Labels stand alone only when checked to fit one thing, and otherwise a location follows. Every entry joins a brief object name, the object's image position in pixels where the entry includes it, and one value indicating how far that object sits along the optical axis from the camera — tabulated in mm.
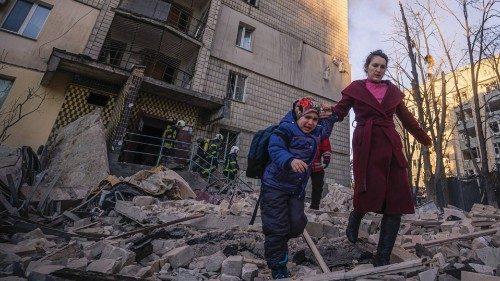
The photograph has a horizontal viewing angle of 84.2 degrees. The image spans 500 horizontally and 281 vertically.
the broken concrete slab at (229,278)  2342
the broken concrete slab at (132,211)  4371
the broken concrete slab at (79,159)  5739
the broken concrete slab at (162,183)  5977
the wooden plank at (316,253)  2369
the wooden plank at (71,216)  4586
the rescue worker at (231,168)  9141
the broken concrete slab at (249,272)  2409
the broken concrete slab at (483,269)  2098
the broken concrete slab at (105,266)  2289
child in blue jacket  2287
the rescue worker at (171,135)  9570
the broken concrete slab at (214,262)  2648
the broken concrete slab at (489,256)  2323
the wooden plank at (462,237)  3226
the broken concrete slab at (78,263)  2254
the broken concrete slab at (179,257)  2785
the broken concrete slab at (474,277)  1721
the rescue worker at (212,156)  8891
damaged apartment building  9109
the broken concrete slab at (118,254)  2621
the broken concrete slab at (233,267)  2492
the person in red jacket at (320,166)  4562
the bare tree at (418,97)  10156
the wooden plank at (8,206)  3865
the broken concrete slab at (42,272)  1908
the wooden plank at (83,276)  1959
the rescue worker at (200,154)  9286
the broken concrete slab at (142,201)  5020
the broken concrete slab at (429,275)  1901
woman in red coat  2301
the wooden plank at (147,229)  3587
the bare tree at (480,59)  9328
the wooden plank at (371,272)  1937
